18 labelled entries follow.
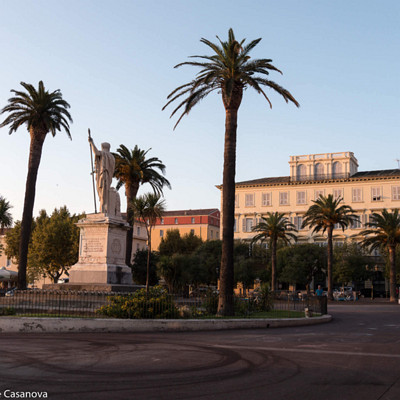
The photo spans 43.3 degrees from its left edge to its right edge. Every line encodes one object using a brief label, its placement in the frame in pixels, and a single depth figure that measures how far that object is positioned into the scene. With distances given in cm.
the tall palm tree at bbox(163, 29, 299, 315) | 1972
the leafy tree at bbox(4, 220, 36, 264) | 6022
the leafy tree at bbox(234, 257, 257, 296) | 6141
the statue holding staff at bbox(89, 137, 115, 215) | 2330
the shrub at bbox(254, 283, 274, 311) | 2186
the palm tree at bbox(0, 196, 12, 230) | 5372
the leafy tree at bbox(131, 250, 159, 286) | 5595
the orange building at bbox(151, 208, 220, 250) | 9700
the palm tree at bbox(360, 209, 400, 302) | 5353
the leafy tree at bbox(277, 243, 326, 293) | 6394
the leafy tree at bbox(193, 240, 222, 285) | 6125
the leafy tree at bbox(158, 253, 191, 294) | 4922
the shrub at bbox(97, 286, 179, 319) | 1588
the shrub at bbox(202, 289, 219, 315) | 1995
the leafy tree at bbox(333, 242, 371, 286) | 6494
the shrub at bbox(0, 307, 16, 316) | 1655
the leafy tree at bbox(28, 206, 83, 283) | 5294
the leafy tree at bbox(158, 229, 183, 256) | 7531
